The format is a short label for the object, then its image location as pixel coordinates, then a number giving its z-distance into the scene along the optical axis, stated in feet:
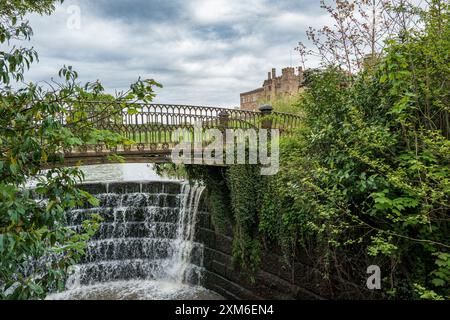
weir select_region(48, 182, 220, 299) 28.84
